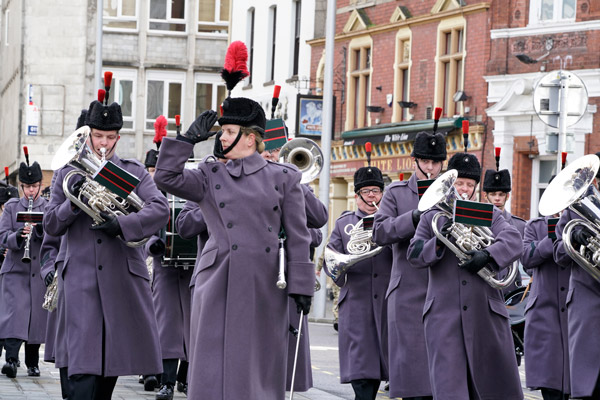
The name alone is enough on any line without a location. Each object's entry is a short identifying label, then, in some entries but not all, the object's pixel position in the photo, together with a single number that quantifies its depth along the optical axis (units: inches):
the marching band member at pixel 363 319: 501.7
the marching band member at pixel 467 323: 414.0
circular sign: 791.7
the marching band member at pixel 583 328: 440.1
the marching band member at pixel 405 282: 449.4
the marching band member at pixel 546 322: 502.3
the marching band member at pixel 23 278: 621.3
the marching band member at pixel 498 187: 550.8
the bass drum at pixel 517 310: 675.4
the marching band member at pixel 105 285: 406.1
